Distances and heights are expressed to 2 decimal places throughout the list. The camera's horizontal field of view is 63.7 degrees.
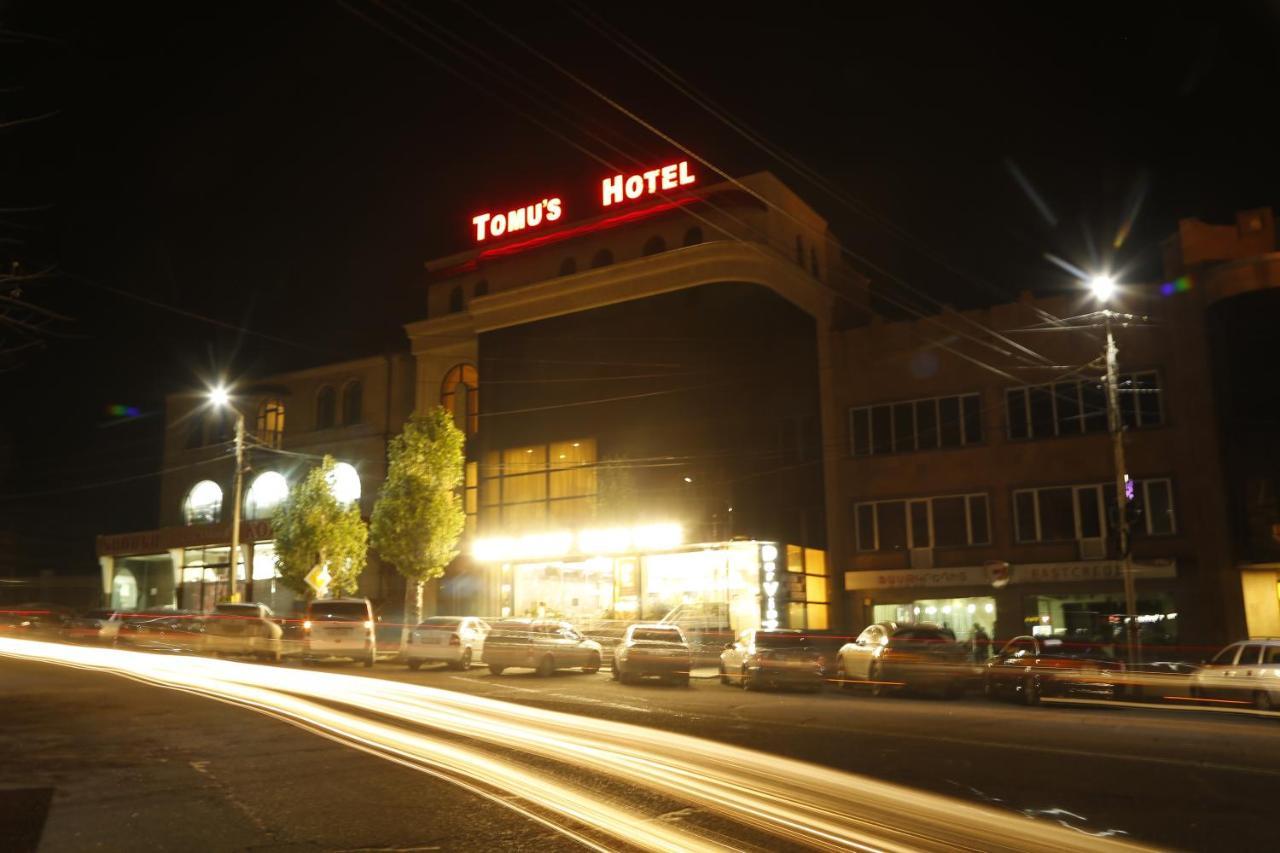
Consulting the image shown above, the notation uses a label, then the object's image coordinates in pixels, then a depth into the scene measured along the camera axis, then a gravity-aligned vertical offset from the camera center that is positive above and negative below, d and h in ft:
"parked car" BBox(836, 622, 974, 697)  72.38 -5.88
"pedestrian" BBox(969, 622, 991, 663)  86.12 -6.08
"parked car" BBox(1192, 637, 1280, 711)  64.75 -6.67
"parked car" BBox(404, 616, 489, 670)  89.30 -4.61
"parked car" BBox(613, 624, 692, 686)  77.46 -5.39
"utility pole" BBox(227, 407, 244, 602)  116.57 +10.98
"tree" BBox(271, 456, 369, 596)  132.77 +7.21
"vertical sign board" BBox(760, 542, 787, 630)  107.45 -0.73
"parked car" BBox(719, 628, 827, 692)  75.05 -5.74
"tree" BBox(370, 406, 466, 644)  120.26 +9.78
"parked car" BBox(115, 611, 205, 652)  108.88 -3.83
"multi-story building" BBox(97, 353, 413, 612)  165.17 +20.73
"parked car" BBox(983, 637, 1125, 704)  68.23 -6.65
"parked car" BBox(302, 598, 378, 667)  91.09 -3.91
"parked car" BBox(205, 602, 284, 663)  96.12 -3.56
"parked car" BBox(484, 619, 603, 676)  82.07 -4.76
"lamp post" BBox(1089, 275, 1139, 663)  77.56 +7.54
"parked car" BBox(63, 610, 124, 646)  117.08 -3.38
